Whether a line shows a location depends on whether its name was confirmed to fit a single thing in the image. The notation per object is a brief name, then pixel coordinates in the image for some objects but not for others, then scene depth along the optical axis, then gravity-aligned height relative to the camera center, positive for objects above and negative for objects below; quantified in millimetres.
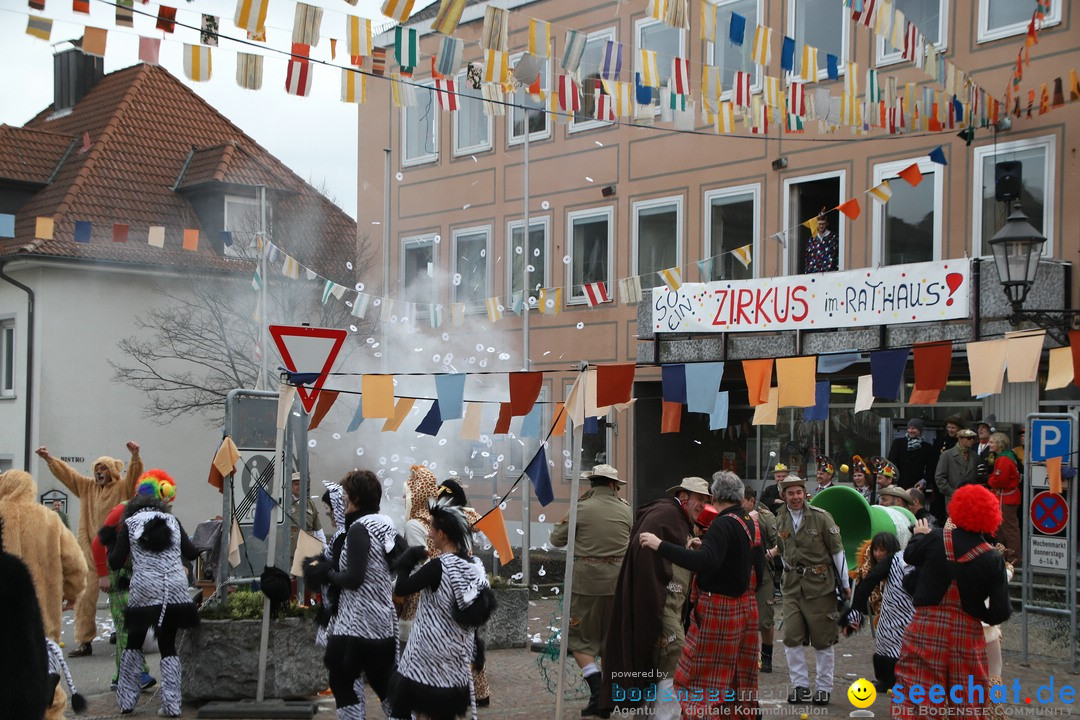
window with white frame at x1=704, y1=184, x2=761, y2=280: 19938 +2549
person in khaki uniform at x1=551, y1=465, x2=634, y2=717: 9148 -1391
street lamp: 10969 +1180
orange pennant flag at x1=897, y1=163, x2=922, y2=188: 14207 +2439
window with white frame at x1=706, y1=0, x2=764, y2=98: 19766 +5508
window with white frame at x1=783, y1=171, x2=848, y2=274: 19109 +2771
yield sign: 9117 +236
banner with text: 16281 +1186
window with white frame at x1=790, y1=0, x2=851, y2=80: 18844 +5553
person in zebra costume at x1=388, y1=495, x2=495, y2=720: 6770 -1396
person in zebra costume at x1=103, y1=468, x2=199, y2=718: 9008 -1612
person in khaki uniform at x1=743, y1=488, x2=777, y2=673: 10766 -1833
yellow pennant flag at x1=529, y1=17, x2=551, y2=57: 11773 +3296
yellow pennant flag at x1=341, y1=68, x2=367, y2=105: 11275 +2708
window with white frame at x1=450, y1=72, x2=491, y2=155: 23484 +4866
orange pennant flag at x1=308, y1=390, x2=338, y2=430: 10008 -210
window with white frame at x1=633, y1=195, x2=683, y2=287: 20891 +2515
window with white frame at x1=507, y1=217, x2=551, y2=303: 22734 +2352
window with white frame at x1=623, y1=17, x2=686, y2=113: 20438 +5821
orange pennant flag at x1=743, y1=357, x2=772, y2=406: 10000 +41
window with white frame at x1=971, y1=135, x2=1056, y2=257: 16500 +2713
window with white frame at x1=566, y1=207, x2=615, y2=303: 21984 +2413
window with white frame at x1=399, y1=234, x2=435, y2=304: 24438 +2210
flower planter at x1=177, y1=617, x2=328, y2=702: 9320 -2155
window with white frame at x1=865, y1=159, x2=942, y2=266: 17766 +2439
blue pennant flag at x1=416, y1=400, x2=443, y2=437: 10547 -369
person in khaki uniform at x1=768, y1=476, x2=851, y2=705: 9648 -1604
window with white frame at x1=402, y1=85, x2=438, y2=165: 24297 +4931
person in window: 18141 +1961
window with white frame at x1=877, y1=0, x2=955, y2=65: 17625 +5266
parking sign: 11344 -499
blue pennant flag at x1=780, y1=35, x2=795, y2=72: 12781 +3436
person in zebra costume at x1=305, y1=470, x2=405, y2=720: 7508 -1377
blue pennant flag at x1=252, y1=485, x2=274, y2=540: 9555 -1066
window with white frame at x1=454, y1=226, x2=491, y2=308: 23438 +2217
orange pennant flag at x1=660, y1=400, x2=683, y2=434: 10883 -320
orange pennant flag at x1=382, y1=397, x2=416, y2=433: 10383 -284
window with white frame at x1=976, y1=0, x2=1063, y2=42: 16797 +5081
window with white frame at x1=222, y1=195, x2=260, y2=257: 25625 +3460
